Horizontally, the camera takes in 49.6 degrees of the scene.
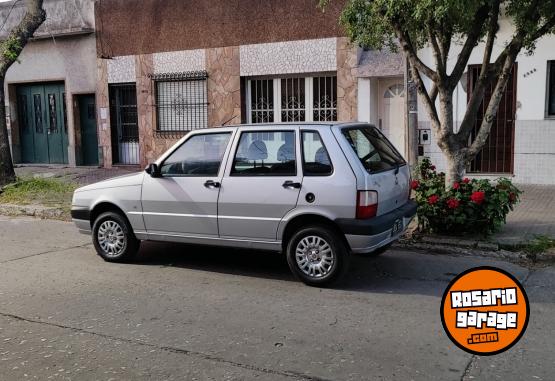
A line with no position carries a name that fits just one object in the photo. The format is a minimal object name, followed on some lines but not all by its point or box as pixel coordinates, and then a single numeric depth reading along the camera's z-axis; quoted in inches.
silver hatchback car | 234.4
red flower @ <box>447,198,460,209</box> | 302.0
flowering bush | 302.0
